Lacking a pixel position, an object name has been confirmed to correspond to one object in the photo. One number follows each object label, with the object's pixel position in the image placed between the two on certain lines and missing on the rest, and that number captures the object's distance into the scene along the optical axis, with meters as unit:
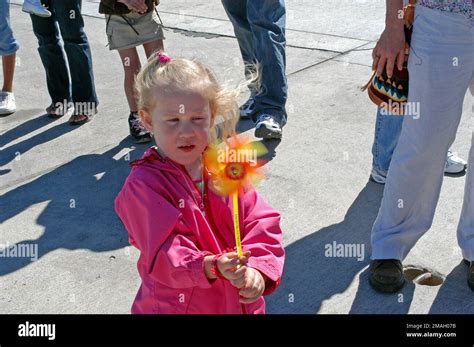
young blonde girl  2.38
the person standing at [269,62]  5.21
